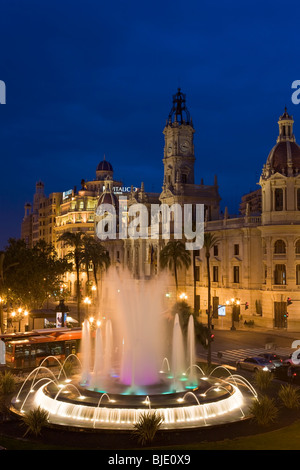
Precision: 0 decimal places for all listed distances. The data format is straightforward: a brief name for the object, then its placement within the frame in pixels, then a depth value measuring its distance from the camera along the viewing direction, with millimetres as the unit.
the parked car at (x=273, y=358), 36353
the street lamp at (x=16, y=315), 56297
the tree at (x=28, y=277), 56188
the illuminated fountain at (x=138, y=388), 22844
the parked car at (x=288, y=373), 32828
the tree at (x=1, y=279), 45225
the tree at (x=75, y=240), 59678
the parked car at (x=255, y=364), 35656
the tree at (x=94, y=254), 70750
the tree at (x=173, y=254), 68494
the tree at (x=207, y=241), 56281
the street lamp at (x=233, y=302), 66606
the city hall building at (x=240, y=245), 61750
